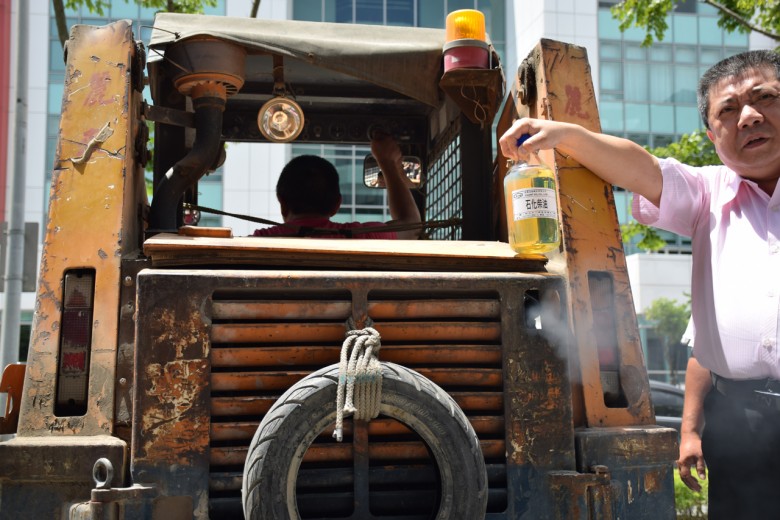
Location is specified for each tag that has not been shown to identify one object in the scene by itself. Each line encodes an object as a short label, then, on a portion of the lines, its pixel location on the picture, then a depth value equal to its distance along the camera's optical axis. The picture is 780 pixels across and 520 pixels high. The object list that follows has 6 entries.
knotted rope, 2.46
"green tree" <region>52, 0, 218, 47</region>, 8.12
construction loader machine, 2.64
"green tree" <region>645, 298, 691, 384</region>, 40.03
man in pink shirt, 2.98
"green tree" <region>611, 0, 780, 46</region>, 8.58
